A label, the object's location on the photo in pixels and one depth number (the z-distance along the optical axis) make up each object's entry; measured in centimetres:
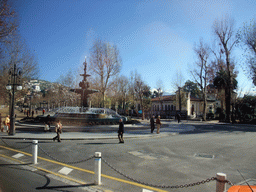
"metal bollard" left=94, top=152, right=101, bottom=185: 545
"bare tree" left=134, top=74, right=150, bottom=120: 4604
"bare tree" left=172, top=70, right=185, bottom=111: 4925
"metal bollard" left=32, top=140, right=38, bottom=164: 738
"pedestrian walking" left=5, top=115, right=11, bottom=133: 1663
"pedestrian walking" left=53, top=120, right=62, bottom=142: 1222
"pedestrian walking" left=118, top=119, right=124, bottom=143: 1251
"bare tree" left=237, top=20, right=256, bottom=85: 3159
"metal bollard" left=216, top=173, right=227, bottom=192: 365
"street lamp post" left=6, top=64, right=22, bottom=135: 1524
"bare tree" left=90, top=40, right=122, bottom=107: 3716
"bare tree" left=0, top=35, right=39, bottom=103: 2866
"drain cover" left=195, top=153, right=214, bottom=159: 891
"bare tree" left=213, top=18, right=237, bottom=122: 3656
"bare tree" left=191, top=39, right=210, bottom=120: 4072
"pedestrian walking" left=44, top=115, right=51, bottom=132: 1725
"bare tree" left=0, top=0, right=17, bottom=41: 1333
